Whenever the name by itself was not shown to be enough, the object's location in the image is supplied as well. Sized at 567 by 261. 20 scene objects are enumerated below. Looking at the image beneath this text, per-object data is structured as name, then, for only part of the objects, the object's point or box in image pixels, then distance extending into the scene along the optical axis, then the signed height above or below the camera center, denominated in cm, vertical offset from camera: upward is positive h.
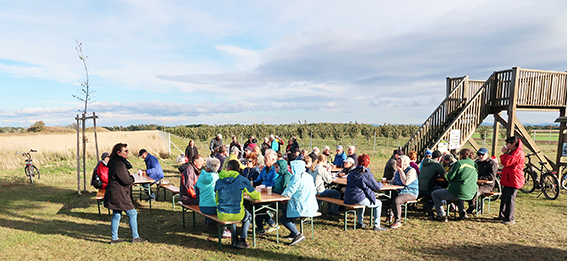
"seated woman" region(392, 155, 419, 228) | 591 -119
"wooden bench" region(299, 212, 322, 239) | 529 -173
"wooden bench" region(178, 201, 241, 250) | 467 -156
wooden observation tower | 998 +84
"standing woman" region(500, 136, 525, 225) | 596 -94
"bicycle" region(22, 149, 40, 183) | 1070 -192
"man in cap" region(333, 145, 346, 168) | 945 -110
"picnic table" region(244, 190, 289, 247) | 491 -127
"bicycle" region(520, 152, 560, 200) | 827 -155
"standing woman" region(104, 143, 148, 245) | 491 -112
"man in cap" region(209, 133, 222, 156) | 1274 -98
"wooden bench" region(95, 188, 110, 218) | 630 -163
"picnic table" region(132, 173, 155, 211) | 705 -146
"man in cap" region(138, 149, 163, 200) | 759 -124
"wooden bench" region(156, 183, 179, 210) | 701 -163
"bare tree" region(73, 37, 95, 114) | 885 +78
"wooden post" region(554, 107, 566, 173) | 977 -56
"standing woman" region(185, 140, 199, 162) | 1123 -117
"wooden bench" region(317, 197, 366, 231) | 541 -151
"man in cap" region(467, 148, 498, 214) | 647 -99
